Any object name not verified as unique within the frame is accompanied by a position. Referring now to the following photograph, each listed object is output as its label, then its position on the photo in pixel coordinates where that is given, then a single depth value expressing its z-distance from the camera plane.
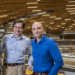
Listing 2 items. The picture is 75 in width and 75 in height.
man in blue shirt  1.80
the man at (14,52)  2.55
